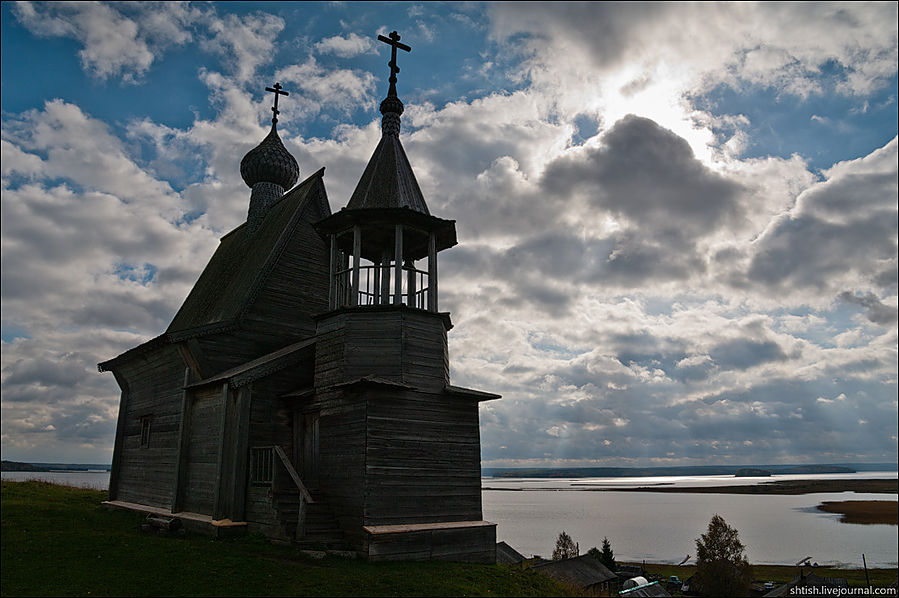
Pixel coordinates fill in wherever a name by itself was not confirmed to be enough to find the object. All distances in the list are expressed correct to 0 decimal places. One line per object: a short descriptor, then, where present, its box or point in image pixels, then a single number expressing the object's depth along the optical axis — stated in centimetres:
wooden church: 1611
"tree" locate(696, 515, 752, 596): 4250
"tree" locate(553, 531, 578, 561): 5169
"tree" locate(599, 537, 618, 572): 4753
